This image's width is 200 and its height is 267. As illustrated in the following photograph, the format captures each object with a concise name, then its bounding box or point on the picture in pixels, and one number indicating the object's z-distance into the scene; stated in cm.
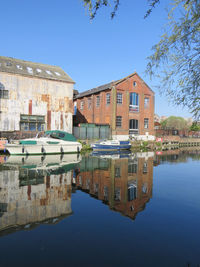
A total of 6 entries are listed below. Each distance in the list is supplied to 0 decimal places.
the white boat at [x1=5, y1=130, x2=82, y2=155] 1900
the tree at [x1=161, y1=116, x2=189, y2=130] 8313
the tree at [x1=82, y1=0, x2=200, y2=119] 497
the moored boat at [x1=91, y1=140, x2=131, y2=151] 2541
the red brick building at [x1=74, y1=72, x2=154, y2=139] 3061
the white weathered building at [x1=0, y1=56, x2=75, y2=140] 2259
